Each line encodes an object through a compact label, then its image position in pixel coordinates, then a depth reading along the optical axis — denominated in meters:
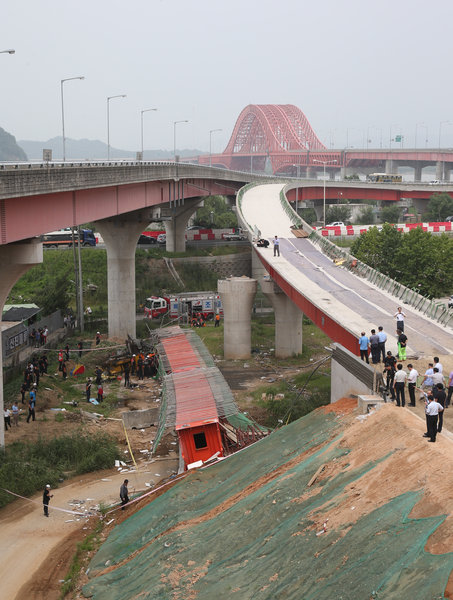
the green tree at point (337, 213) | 119.81
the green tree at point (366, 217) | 120.94
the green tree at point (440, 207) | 110.31
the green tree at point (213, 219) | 105.31
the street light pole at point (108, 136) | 50.66
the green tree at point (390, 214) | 114.44
